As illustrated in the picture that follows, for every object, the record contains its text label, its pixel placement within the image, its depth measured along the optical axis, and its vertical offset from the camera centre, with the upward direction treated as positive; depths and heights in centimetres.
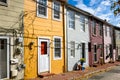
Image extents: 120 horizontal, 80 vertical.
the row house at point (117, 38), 1611 +80
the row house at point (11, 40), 518 +16
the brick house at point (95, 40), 1070 +40
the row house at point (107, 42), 1341 +12
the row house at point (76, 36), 827 +68
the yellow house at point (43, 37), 600 +42
